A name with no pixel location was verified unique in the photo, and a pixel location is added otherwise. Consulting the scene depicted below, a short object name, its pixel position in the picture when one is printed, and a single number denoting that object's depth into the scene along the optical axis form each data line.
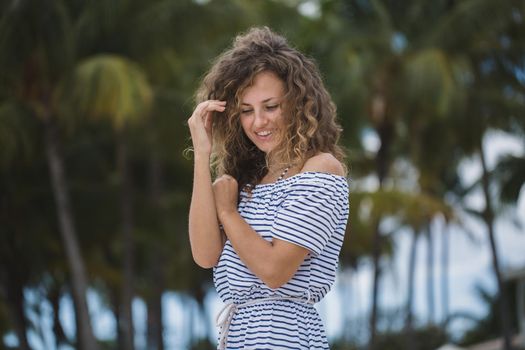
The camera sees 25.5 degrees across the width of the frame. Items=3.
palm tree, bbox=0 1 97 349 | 16.02
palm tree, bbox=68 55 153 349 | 15.70
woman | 2.96
